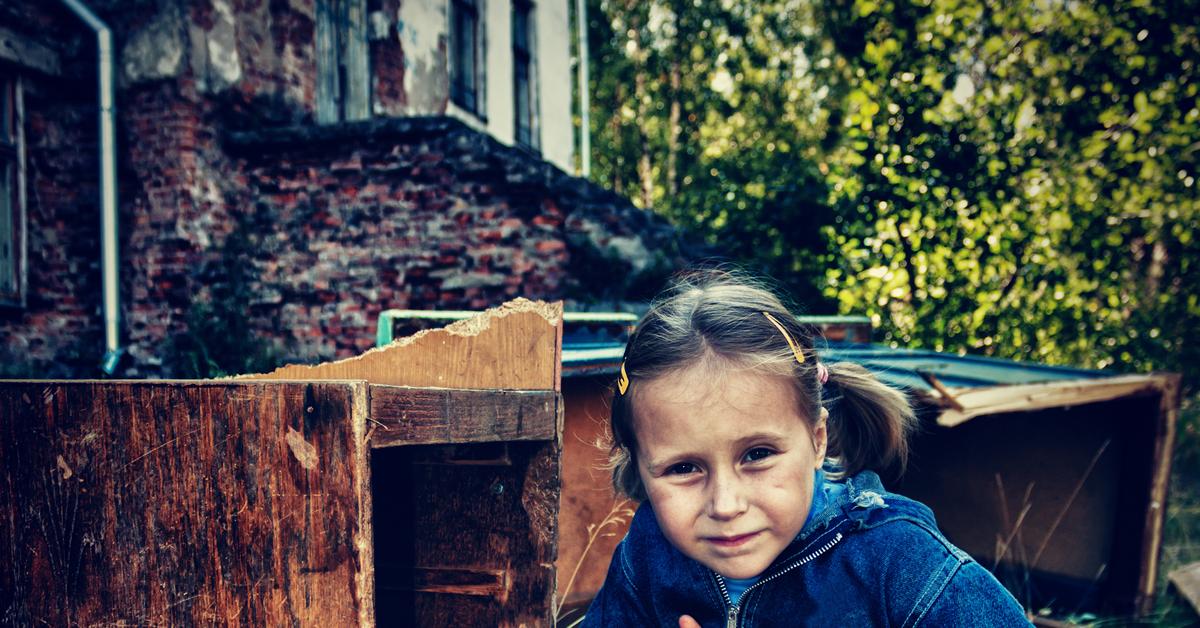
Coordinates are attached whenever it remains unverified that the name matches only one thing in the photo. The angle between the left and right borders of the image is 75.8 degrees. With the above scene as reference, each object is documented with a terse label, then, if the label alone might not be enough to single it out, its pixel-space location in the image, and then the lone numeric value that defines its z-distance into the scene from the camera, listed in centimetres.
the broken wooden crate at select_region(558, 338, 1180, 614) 306
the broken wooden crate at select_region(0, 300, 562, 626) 119
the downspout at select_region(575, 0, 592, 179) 1118
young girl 136
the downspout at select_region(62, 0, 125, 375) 512
